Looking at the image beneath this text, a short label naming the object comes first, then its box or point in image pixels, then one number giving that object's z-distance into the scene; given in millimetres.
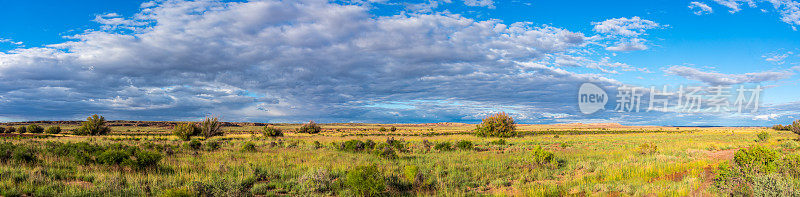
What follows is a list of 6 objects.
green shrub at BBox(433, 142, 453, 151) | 24512
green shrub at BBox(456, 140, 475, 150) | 25047
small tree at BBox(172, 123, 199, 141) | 39750
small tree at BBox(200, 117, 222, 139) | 40344
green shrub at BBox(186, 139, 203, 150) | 23980
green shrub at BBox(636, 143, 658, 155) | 20594
